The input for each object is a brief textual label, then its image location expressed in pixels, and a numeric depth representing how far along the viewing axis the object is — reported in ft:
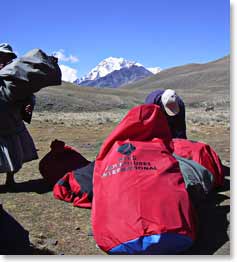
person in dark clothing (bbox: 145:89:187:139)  17.93
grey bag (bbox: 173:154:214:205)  13.96
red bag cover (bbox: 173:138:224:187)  16.58
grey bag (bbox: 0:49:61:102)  15.05
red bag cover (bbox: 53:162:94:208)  15.11
